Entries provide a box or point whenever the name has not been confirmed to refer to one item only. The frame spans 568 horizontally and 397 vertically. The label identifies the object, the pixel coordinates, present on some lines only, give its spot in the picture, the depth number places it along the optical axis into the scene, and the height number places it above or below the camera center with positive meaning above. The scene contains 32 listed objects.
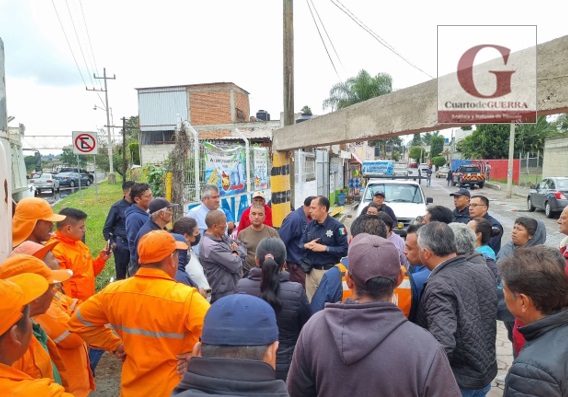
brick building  34.90 +4.61
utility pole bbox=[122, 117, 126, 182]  25.24 +1.28
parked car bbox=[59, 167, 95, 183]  40.79 -0.79
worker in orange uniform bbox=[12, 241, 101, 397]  2.38 -1.03
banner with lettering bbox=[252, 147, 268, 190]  10.55 -0.21
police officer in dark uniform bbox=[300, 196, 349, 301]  4.79 -0.98
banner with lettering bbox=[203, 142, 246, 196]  7.95 -0.16
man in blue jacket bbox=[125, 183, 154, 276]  4.59 -0.63
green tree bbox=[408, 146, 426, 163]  92.93 +0.82
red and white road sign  11.84 +0.59
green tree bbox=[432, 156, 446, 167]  72.25 -0.84
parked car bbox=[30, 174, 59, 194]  29.12 -1.35
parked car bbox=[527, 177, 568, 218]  15.86 -1.67
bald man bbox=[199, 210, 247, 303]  3.88 -0.94
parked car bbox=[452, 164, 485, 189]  34.41 -1.69
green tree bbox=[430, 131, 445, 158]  97.05 +2.47
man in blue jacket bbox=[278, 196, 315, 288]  5.29 -1.06
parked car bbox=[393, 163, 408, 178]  29.38 -0.84
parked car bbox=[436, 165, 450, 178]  52.34 -2.15
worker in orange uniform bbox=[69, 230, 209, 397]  2.27 -0.89
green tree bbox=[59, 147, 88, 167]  64.40 +0.64
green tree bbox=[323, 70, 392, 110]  38.12 +6.28
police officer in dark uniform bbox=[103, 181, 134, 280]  5.70 -0.95
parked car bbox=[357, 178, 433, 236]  10.00 -1.07
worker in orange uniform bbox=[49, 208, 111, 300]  3.68 -0.83
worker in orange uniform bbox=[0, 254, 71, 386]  1.92 -0.74
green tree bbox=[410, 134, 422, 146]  123.69 +4.82
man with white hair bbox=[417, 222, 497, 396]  2.30 -0.89
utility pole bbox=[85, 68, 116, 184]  35.98 +3.45
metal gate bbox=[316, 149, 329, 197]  17.91 -0.57
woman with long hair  2.84 -0.97
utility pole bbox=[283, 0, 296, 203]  8.16 +1.97
